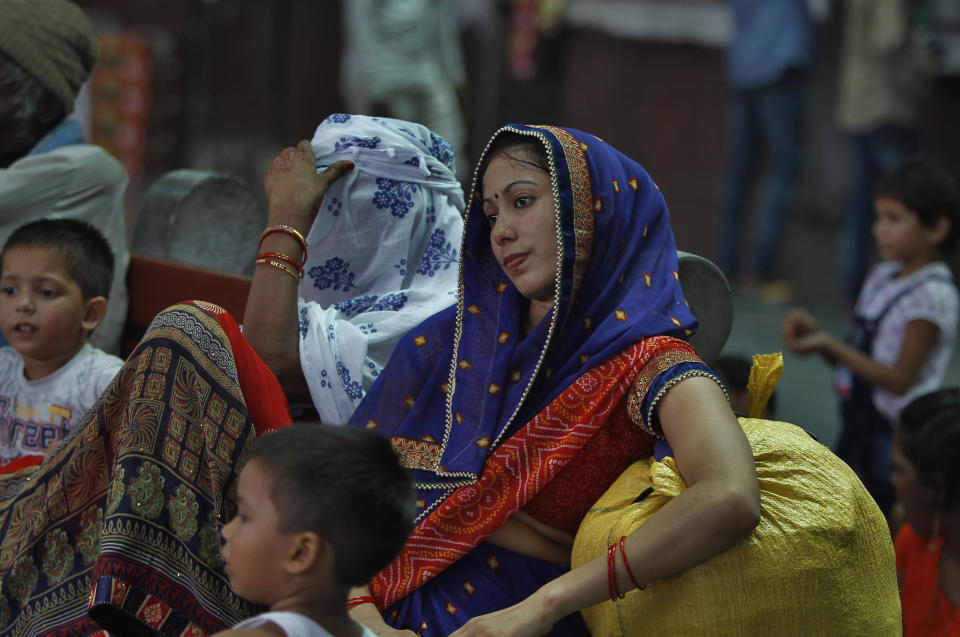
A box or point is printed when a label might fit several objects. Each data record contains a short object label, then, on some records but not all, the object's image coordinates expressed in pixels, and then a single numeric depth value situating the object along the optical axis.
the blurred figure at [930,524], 5.86
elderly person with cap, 6.52
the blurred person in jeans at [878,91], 12.78
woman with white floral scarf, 5.23
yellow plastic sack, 3.79
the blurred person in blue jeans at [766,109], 12.89
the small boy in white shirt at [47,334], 5.67
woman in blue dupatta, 4.38
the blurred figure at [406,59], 16.72
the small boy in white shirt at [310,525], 3.41
